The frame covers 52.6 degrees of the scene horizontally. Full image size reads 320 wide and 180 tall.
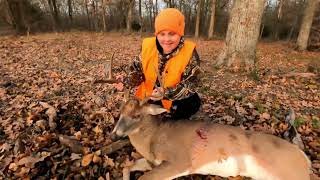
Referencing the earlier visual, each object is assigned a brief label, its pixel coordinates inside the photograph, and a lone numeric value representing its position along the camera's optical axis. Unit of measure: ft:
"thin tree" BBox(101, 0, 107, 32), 83.61
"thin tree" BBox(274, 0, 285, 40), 95.53
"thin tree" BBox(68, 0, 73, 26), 94.07
